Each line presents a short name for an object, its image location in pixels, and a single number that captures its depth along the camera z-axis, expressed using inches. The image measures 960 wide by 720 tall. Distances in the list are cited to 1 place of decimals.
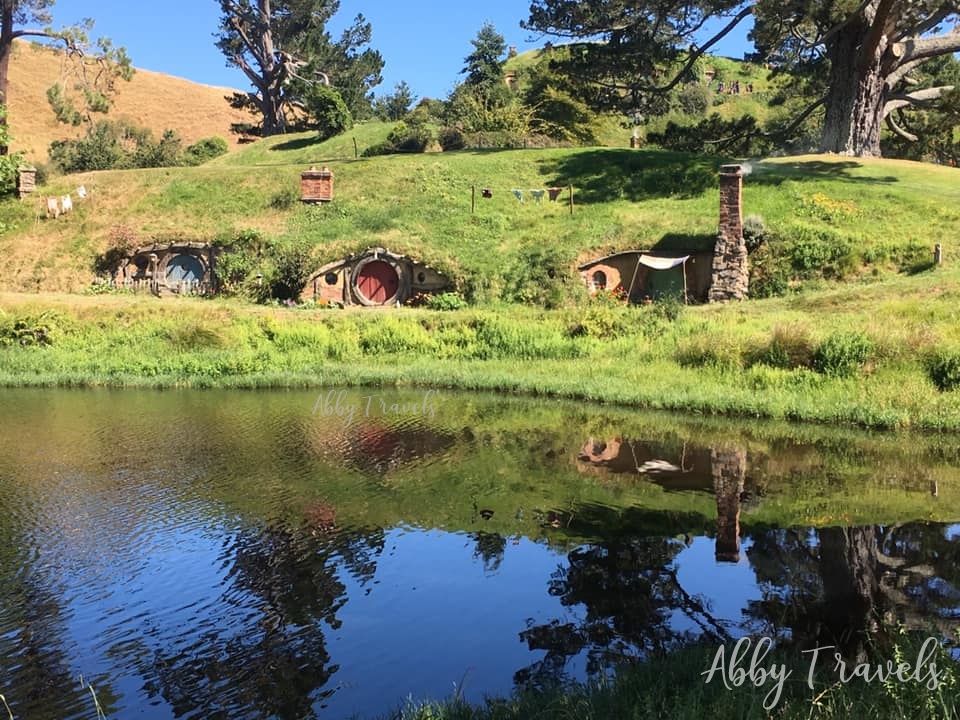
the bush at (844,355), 829.2
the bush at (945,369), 778.8
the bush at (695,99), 2847.0
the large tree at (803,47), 1459.2
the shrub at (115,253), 1544.0
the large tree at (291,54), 2603.3
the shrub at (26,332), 1106.7
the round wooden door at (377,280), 1395.2
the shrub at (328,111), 2364.7
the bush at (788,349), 856.9
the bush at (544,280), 1315.2
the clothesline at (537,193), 1655.8
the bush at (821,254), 1284.4
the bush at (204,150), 2600.9
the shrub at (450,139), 2206.0
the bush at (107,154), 2396.7
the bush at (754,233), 1322.6
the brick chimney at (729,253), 1261.1
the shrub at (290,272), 1387.8
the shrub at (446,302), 1317.7
